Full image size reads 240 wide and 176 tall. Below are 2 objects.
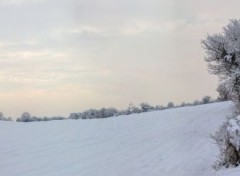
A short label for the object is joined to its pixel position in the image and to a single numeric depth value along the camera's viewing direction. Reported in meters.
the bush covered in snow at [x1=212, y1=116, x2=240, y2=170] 8.83
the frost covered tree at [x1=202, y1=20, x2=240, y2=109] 14.16
